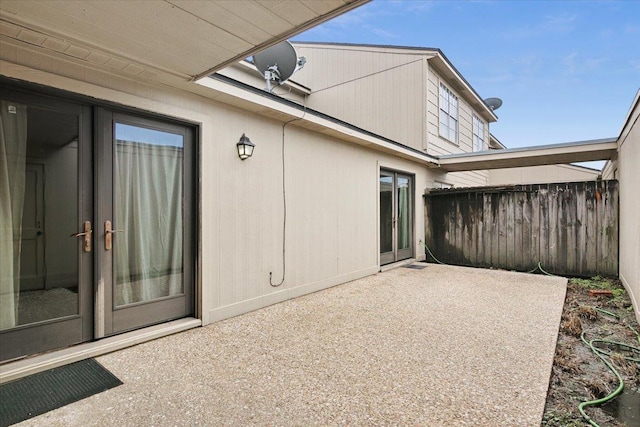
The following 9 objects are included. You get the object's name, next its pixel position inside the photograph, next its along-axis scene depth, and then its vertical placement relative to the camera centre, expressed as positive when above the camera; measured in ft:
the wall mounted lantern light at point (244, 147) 11.80 +2.36
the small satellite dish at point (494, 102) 45.01 +15.20
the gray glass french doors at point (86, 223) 7.62 -0.31
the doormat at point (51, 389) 6.03 -3.71
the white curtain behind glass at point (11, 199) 7.45 +0.28
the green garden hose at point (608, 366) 5.99 -3.79
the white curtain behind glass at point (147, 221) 9.27 -0.28
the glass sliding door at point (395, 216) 20.97 -0.36
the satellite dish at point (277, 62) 16.44 +7.75
